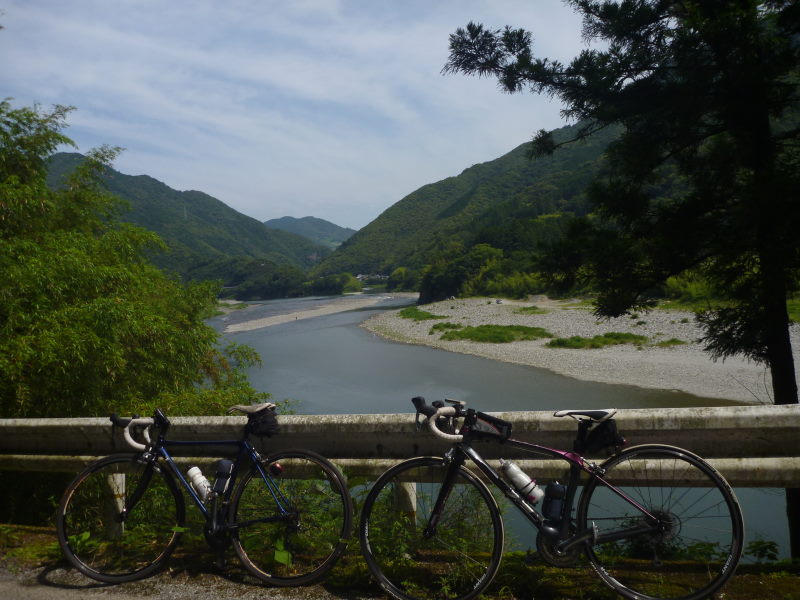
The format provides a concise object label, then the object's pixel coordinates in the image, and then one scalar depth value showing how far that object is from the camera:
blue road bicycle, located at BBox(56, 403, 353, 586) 2.67
